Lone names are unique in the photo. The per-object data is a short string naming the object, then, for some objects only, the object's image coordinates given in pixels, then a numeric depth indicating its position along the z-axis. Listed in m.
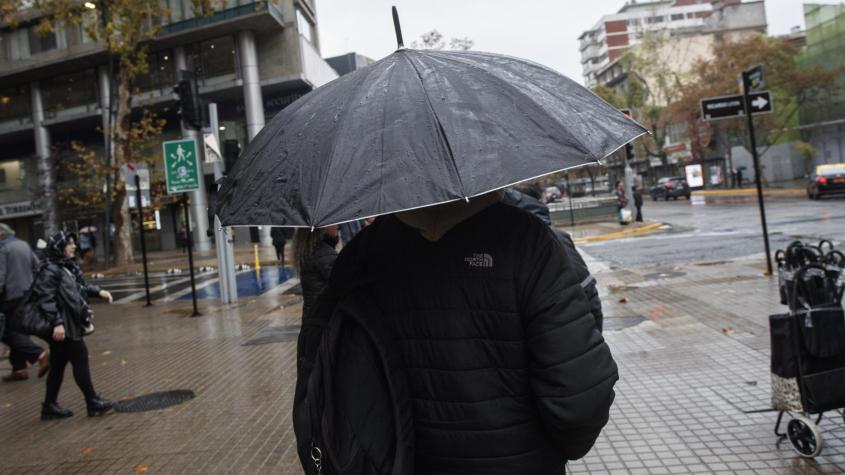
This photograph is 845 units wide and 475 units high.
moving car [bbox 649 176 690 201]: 44.97
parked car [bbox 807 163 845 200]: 28.77
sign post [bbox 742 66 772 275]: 10.55
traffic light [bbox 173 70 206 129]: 12.38
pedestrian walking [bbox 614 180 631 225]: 26.25
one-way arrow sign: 10.68
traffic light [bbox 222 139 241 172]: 12.37
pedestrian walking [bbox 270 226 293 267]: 15.84
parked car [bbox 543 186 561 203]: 58.33
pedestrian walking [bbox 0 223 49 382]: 7.63
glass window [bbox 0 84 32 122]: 39.29
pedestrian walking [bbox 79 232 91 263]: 30.18
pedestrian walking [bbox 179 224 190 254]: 35.36
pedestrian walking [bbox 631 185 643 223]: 26.34
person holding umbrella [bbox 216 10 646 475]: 1.86
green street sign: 12.94
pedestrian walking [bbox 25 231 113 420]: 5.75
